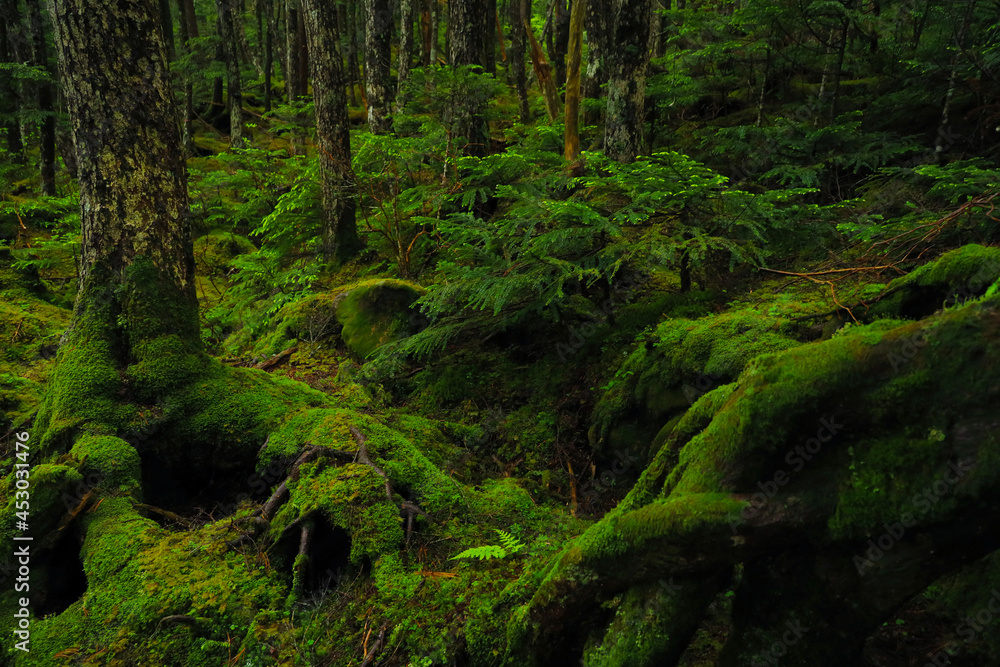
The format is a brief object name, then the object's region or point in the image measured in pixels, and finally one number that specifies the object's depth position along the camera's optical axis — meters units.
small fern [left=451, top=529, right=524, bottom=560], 3.45
